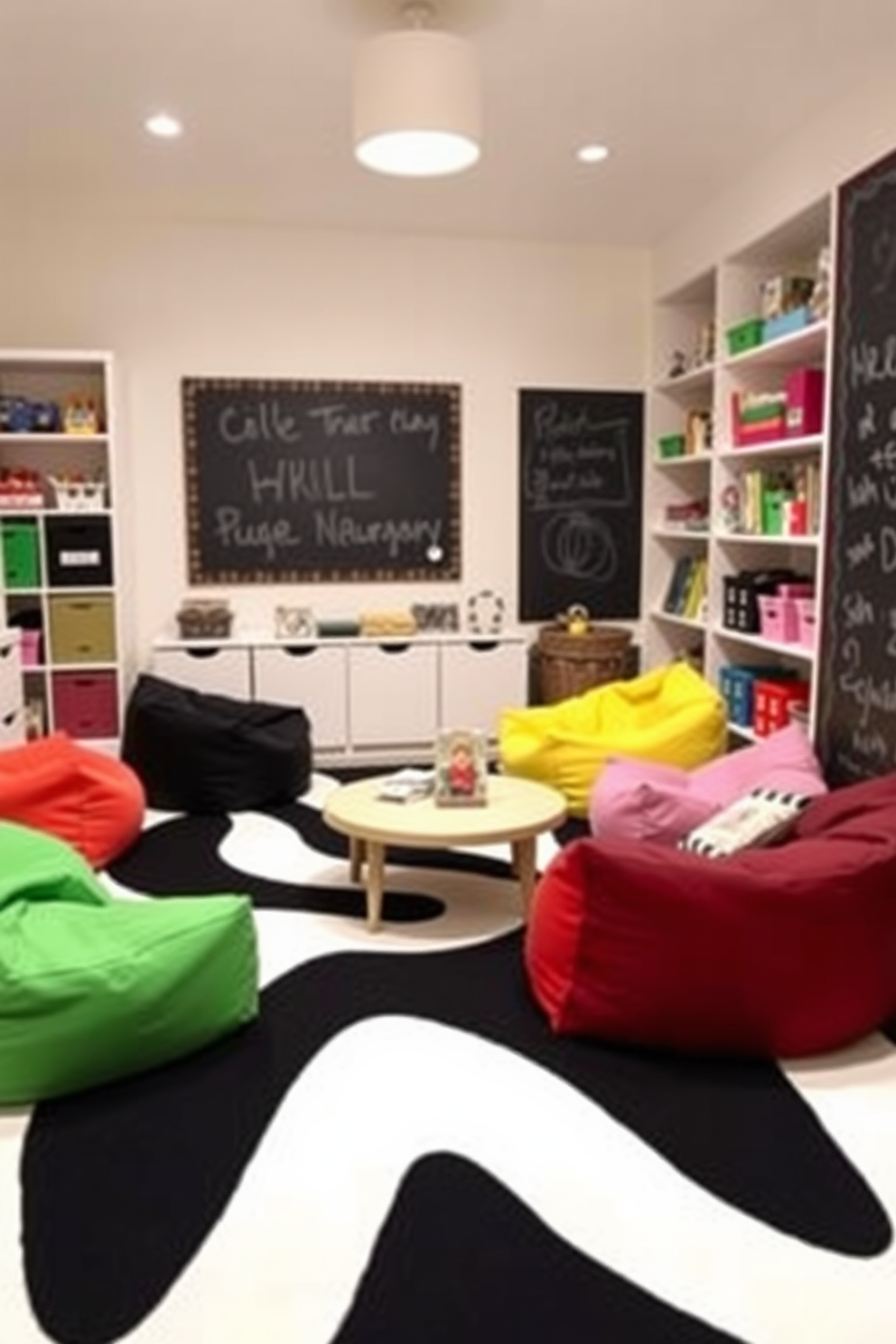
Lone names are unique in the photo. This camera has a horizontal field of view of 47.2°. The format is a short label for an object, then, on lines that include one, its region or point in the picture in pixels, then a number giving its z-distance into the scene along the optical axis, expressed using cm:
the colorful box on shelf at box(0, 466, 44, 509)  460
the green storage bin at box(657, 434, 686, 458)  525
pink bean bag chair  319
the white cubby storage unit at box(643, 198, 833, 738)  401
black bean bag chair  416
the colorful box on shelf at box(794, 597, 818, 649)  394
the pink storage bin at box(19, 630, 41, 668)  470
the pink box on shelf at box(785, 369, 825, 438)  384
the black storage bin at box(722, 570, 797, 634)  432
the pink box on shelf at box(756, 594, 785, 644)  414
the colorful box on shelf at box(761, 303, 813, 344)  387
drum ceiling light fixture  269
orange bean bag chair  339
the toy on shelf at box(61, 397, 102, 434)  470
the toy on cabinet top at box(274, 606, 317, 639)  509
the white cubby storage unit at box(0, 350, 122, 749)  462
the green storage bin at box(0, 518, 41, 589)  461
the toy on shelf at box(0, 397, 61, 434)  465
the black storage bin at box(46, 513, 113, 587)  464
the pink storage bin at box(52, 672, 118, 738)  480
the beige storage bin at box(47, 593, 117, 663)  471
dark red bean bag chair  228
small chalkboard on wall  541
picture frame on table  315
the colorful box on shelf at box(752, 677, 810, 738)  414
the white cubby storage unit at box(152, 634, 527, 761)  490
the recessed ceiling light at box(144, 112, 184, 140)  371
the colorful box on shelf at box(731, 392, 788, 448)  410
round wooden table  288
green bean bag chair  212
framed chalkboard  511
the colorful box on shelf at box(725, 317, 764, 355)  423
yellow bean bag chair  403
